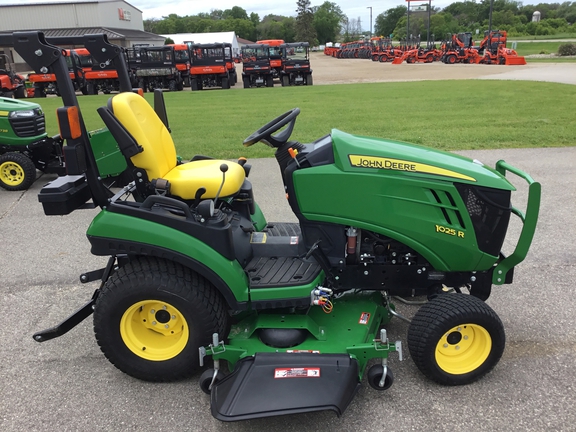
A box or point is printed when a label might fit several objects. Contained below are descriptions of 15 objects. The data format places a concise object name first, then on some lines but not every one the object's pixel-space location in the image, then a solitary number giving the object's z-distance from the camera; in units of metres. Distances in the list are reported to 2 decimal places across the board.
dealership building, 45.25
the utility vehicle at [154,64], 24.02
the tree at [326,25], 103.44
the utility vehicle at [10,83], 17.77
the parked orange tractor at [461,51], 32.38
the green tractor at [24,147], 6.80
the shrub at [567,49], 35.00
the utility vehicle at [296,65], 23.69
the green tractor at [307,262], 2.53
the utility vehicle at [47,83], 22.55
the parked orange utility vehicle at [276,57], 24.67
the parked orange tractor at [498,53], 29.61
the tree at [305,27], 92.75
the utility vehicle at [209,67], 24.25
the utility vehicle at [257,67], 23.86
